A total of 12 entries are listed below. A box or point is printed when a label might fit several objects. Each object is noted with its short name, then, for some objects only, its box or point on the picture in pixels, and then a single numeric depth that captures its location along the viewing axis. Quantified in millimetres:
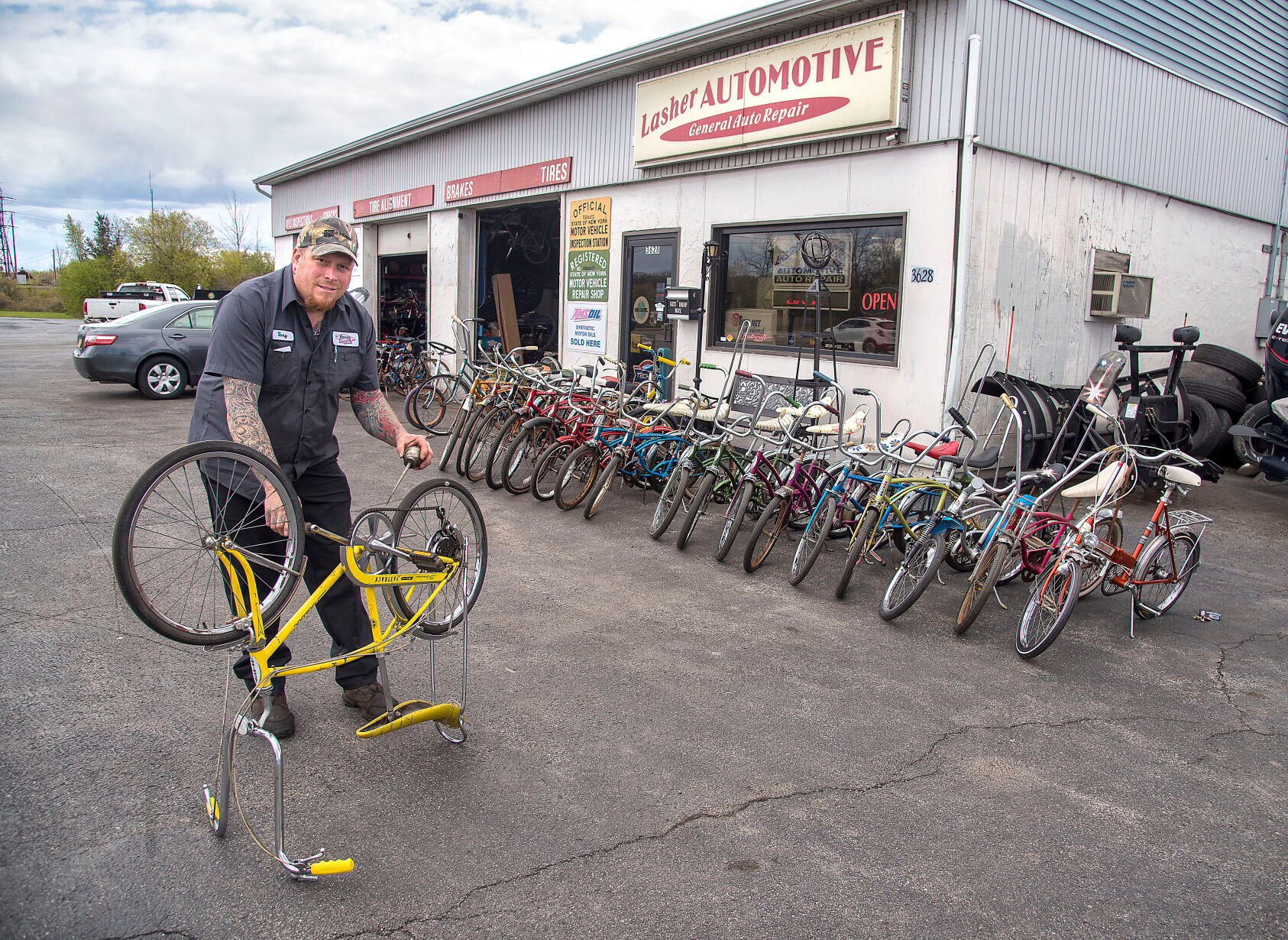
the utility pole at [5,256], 79250
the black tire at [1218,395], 10289
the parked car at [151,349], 13250
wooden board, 15891
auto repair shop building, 8219
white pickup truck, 25938
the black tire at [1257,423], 9016
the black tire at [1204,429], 9703
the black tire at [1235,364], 10641
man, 3098
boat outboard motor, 8344
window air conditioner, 9727
